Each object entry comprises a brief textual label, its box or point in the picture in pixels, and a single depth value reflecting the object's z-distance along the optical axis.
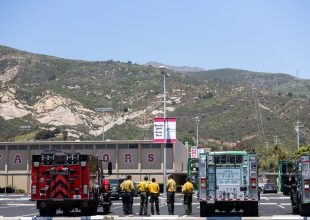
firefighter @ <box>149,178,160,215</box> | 30.25
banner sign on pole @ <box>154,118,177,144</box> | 46.88
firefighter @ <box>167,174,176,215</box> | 30.05
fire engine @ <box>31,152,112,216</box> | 29.88
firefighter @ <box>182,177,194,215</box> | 29.81
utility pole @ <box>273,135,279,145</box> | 131.38
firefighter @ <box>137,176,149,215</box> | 30.42
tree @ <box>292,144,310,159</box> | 89.22
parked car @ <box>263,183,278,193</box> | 76.94
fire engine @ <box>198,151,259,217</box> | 28.17
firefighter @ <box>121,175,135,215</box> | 32.00
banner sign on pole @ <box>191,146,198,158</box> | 81.66
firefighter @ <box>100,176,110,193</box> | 34.03
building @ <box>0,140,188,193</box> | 89.25
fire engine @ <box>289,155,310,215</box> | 28.00
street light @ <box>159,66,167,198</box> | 49.94
